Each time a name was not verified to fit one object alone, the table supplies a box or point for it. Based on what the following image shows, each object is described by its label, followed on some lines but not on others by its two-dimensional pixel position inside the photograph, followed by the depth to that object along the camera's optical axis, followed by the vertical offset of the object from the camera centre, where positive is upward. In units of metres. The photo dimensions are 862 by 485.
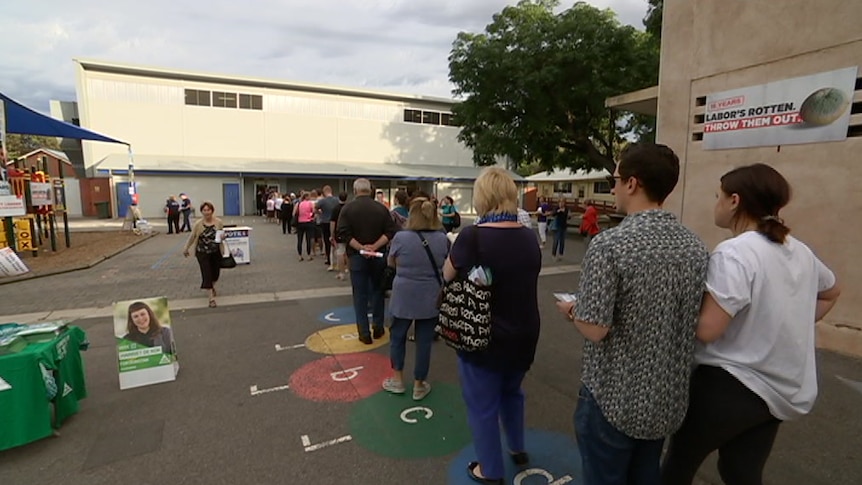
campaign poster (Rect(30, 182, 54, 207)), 10.93 +0.12
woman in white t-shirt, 1.50 -0.46
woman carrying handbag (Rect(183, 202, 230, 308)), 6.23 -0.65
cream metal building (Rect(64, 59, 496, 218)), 24.36 +4.07
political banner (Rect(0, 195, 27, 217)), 9.20 -0.17
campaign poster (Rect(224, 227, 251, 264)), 9.55 -0.99
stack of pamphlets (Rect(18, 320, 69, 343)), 3.17 -0.99
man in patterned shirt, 1.46 -0.39
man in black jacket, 4.65 -0.44
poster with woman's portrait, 3.72 -1.26
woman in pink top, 10.41 -0.51
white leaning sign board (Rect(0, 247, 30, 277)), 8.09 -1.24
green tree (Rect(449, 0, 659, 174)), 15.14 +4.40
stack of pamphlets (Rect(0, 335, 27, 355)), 2.95 -1.01
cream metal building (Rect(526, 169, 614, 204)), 38.56 +1.41
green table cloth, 2.81 -1.32
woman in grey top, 3.47 -0.62
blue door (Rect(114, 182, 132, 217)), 23.81 +0.00
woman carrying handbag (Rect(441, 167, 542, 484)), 2.26 -0.54
